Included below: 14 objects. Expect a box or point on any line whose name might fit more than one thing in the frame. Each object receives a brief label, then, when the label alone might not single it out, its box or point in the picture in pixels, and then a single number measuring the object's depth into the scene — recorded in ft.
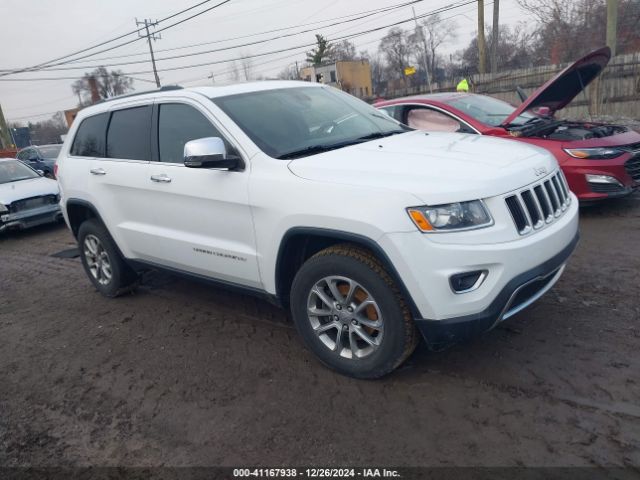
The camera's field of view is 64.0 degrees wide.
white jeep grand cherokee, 9.04
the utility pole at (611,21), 43.96
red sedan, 19.54
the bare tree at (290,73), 176.19
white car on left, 31.14
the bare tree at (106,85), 158.07
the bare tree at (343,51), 204.64
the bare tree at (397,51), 182.91
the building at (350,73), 165.57
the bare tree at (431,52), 172.96
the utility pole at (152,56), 136.34
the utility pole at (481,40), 65.82
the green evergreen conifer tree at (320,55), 201.46
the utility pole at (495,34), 68.49
